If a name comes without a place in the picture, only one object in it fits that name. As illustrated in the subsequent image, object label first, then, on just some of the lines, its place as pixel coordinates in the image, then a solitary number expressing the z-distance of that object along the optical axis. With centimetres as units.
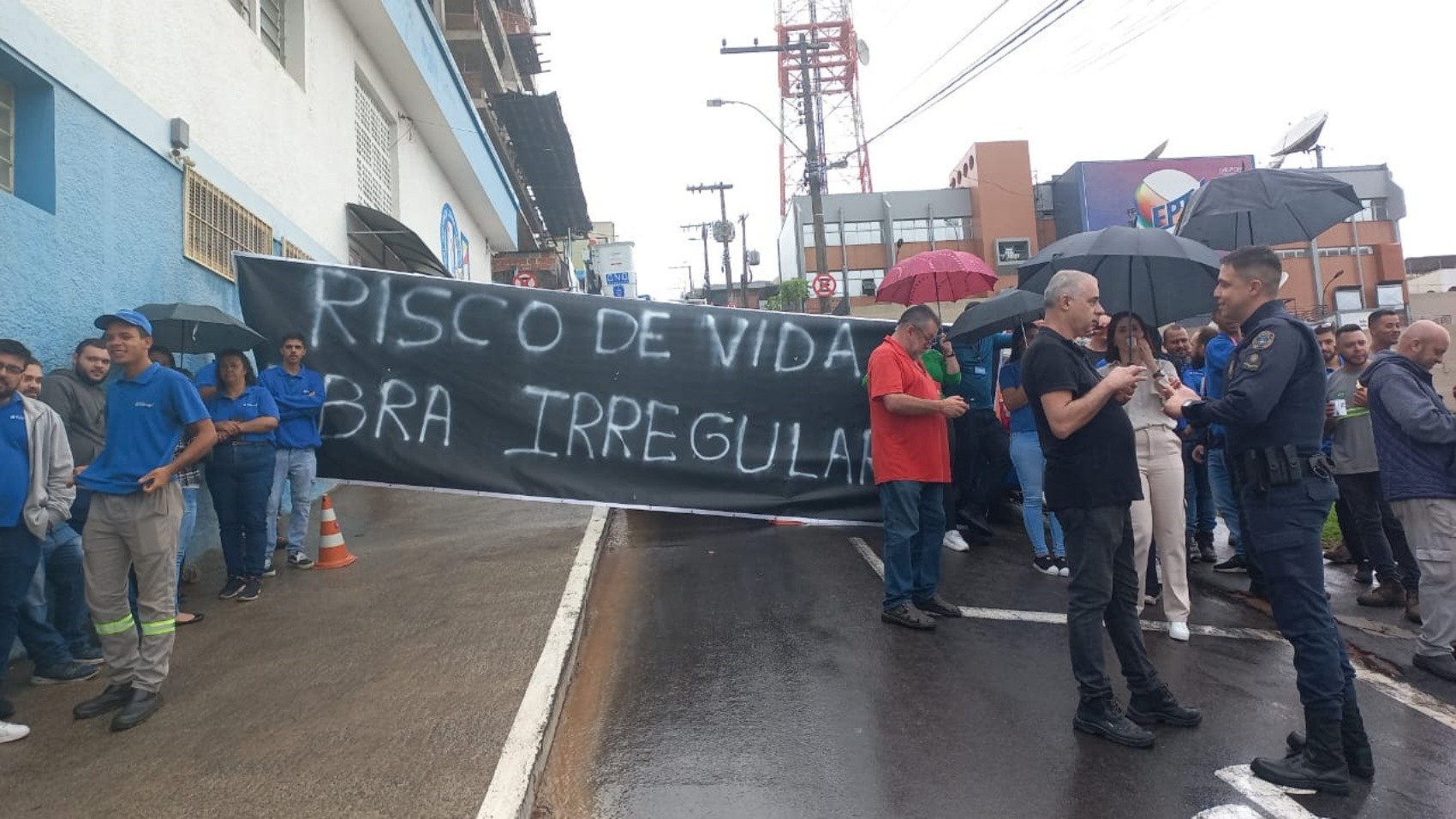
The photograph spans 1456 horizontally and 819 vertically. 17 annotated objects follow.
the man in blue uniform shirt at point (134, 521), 375
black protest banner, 562
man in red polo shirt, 476
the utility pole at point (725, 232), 4278
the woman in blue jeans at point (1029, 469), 607
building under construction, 2091
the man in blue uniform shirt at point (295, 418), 550
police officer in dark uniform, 311
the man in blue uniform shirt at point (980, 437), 720
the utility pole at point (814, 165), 1847
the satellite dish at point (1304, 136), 2417
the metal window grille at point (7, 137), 451
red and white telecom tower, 3778
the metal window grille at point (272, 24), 791
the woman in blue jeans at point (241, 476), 539
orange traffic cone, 617
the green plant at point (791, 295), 3712
